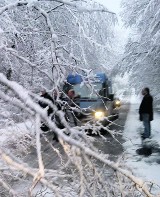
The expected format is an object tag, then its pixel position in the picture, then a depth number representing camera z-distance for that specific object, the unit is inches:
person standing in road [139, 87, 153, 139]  581.6
